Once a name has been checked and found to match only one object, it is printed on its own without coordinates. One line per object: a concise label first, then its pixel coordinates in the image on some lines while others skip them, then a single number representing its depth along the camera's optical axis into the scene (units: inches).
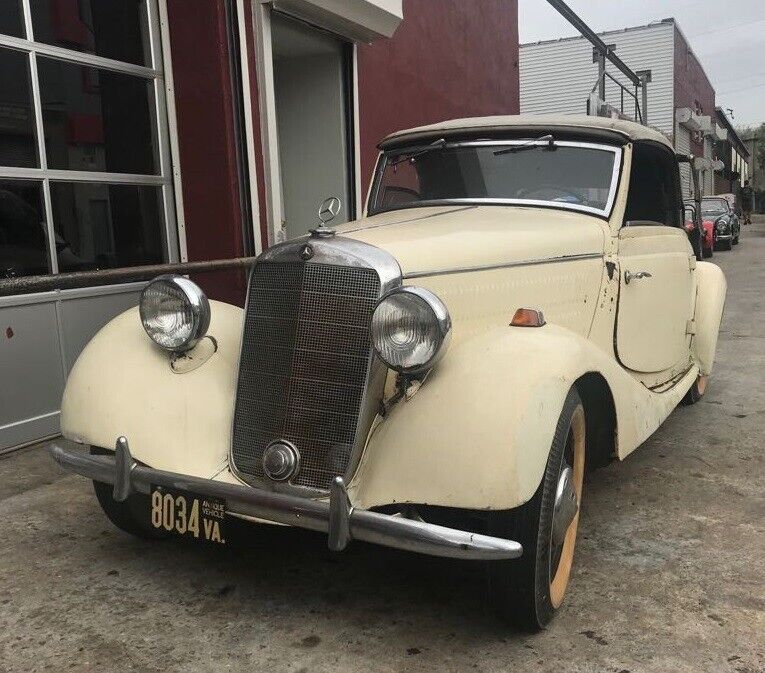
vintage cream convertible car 85.0
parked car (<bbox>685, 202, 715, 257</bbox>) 713.3
